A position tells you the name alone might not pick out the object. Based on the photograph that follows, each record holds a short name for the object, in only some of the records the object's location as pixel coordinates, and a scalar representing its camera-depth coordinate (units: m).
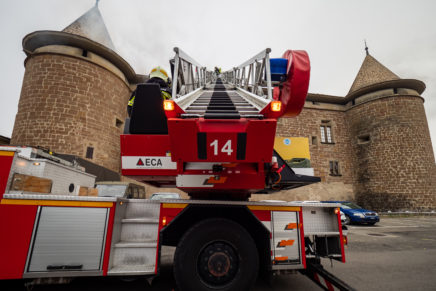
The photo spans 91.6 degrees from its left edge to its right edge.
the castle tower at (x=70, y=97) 14.75
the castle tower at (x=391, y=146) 20.16
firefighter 3.87
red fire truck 2.30
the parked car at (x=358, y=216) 12.90
